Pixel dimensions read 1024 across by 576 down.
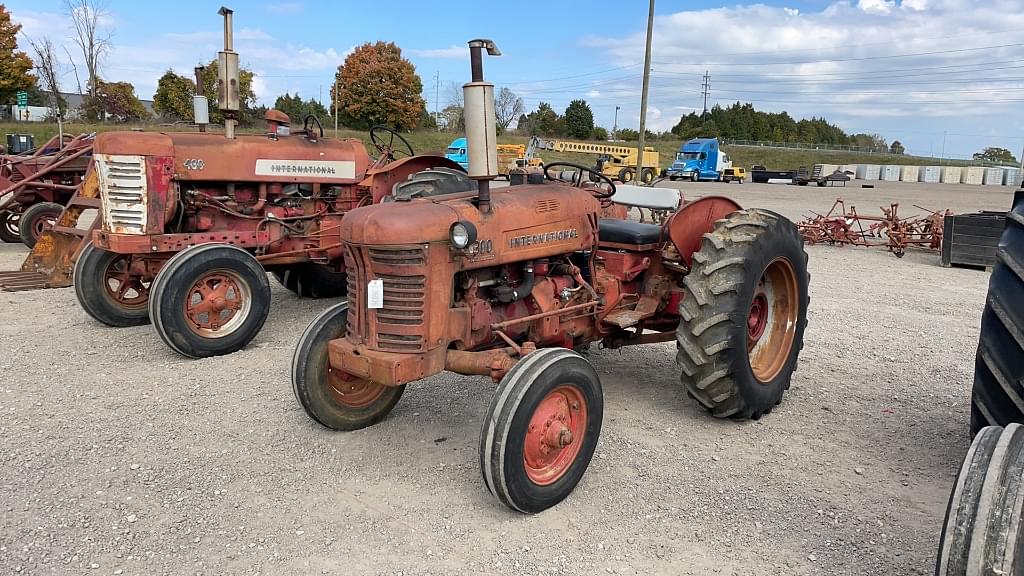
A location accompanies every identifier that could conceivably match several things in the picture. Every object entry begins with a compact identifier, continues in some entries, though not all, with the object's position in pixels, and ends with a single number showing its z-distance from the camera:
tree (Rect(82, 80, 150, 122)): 39.97
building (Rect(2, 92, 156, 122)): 35.74
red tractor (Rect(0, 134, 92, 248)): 10.46
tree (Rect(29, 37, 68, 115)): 41.69
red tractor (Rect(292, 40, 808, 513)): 3.36
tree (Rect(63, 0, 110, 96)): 44.16
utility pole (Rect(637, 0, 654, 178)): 20.80
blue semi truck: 38.03
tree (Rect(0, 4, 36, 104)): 36.78
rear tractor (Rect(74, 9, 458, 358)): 5.79
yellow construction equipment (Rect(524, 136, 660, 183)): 33.85
